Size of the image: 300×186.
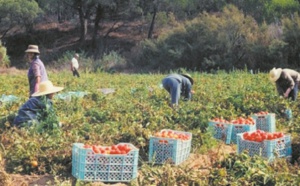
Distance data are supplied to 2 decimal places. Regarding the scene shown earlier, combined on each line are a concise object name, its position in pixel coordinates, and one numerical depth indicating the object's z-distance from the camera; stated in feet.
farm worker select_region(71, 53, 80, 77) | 118.79
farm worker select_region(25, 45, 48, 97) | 49.70
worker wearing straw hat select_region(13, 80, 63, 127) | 45.16
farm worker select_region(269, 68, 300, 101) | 58.85
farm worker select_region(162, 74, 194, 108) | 58.54
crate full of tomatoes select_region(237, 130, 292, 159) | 39.34
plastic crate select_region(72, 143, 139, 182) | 33.86
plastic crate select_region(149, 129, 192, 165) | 38.68
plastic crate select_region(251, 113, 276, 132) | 52.34
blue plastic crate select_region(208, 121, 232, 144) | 48.52
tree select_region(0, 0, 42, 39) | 232.12
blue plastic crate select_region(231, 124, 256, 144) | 48.49
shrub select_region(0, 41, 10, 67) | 180.04
